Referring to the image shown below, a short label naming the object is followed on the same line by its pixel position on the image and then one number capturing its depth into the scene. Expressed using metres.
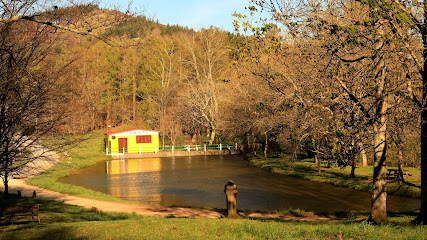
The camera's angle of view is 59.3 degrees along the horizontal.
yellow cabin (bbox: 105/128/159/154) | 44.62
